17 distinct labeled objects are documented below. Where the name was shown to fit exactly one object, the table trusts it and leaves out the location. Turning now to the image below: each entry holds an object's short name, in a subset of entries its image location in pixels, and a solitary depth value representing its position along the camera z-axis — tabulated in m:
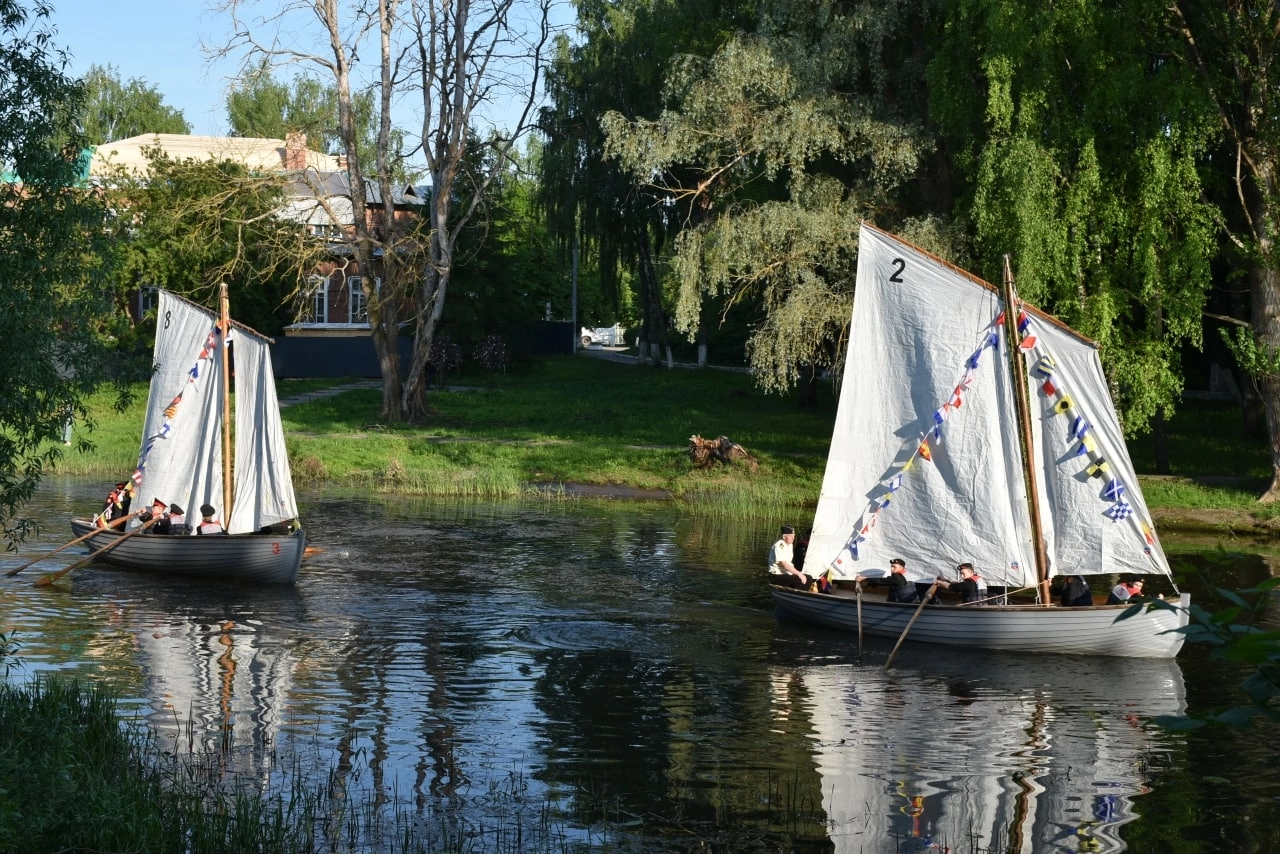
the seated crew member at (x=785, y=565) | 24.91
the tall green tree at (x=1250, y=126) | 34.53
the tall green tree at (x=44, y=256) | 15.28
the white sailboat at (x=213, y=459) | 27.58
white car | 128.85
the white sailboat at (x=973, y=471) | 22.39
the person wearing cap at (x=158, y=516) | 28.48
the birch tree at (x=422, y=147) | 50.94
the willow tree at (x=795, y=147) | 39.41
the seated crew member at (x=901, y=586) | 23.52
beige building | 78.06
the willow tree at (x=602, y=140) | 57.41
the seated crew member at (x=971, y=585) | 23.16
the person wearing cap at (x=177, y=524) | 29.03
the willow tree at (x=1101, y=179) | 35.47
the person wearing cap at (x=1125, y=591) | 21.47
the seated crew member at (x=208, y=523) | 28.52
